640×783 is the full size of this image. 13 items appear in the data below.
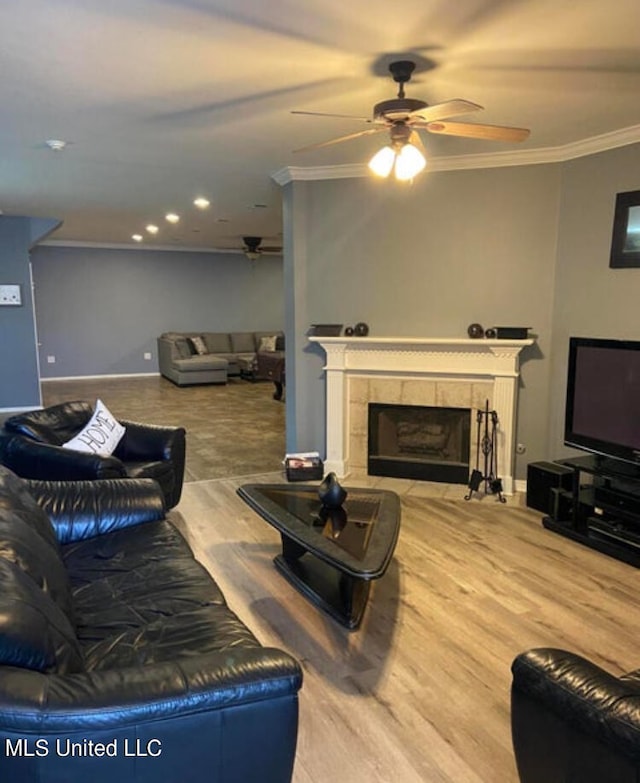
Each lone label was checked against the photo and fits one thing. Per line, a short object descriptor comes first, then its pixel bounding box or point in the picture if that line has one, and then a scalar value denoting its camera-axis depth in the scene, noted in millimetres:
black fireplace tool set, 4441
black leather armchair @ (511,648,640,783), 1265
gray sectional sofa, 10039
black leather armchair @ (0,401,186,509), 3373
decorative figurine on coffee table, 2936
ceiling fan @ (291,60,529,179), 2566
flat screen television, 3371
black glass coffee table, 2465
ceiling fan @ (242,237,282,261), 9484
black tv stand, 3311
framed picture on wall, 3732
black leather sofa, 1173
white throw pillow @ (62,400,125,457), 3674
